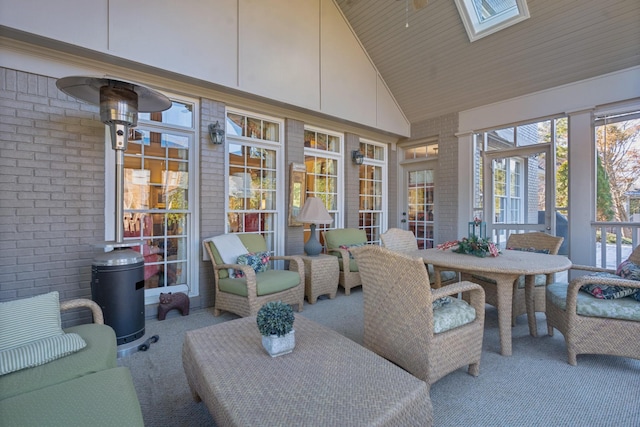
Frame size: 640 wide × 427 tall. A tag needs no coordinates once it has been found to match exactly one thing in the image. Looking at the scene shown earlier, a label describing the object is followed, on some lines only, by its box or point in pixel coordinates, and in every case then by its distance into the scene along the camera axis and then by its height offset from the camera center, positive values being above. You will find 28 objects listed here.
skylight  4.00 +2.71
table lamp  4.20 -0.06
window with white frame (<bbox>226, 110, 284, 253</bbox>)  4.25 +0.57
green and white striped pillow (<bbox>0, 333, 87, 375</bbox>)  1.38 -0.68
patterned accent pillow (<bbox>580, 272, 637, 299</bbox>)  2.35 -0.63
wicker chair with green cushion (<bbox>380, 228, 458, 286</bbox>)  3.51 -0.38
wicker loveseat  1.09 -0.73
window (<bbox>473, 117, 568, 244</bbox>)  4.50 +0.58
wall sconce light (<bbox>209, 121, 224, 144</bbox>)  3.83 +1.02
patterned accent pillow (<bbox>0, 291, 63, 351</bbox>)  1.51 -0.57
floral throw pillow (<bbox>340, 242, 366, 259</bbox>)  4.56 -0.53
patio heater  2.56 -0.40
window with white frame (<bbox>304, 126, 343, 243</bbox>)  5.19 +0.80
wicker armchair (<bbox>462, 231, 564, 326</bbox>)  3.07 -0.77
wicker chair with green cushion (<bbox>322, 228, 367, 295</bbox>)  4.43 -0.54
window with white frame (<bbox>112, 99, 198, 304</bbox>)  3.49 +0.21
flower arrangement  2.77 -0.33
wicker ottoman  1.15 -0.76
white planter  1.59 -0.70
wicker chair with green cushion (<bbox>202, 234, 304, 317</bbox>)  3.12 -0.76
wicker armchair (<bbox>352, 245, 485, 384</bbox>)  1.85 -0.71
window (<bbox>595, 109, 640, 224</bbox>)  3.91 +0.62
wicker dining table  2.31 -0.43
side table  3.97 -0.85
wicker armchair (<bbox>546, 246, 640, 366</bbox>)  2.18 -0.83
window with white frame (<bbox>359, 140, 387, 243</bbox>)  6.08 +0.49
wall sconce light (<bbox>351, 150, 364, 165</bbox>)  5.62 +1.03
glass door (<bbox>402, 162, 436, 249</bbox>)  6.01 +0.20
